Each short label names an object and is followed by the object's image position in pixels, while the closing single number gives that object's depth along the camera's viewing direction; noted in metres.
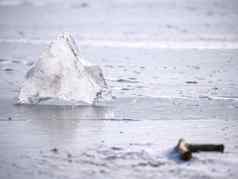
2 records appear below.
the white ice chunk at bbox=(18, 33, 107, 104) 16.28
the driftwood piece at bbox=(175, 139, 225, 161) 11.73
